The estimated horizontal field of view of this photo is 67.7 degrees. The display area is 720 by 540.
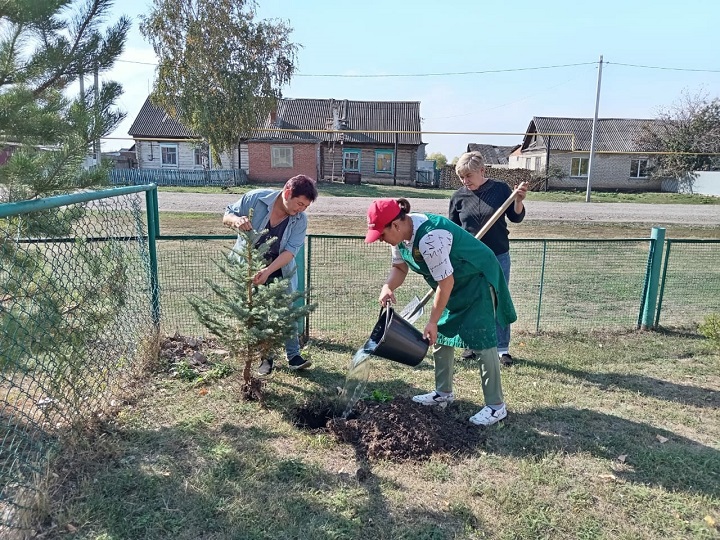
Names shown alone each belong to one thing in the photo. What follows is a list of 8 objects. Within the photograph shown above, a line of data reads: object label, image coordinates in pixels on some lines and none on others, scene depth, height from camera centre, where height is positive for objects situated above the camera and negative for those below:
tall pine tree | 2.57 +0.04
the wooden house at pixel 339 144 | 30.48 +1.39
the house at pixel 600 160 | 33.47 +0.87
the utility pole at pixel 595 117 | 26.99 +2.87
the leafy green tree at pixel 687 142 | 32.25 +2.12
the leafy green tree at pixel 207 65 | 24.70 +4.54
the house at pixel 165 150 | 31.42 +0.75
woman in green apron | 3.04 -0.70
